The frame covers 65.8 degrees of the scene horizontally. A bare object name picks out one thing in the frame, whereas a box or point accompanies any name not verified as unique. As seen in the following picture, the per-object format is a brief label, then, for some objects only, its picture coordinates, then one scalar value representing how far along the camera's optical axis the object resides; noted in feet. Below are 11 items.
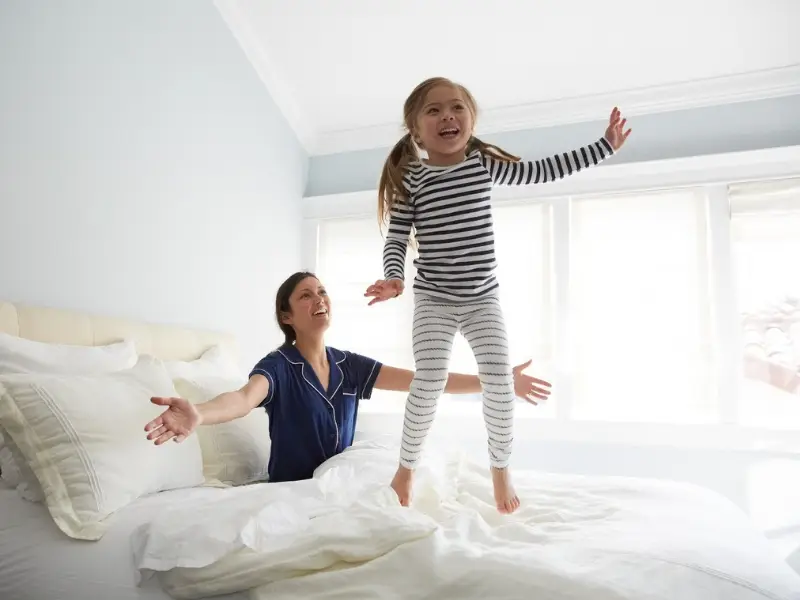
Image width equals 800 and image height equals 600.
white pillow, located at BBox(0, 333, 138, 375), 5.47
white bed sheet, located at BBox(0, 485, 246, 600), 4.02
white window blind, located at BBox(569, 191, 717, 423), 9.81
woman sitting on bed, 6.18
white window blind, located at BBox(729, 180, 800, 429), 9.32
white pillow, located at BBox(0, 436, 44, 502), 4.77
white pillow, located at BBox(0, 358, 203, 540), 4.64
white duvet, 3.43
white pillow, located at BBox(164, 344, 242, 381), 7.31
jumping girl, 5.35
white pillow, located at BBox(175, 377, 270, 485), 6.61
